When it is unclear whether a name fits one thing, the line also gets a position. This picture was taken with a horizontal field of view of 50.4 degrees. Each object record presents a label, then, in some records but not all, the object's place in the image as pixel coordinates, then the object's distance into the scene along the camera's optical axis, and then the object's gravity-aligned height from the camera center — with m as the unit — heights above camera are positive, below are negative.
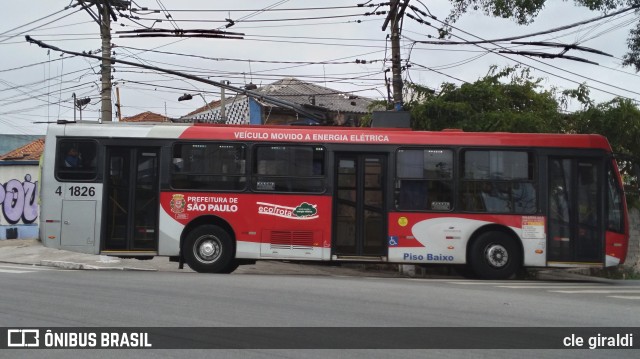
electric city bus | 14.77 +0.37
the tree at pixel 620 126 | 21.38 +2.94
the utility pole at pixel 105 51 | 24.55 +5.90
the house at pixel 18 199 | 31.69 +0.47
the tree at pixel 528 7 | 13.31 +4.28
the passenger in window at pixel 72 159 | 15.03 +1.12
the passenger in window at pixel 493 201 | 14.82 +0.34
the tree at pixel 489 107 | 20.95 +3.65
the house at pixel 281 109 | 41.00 +6.91
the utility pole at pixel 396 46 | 20.44 +5.21
